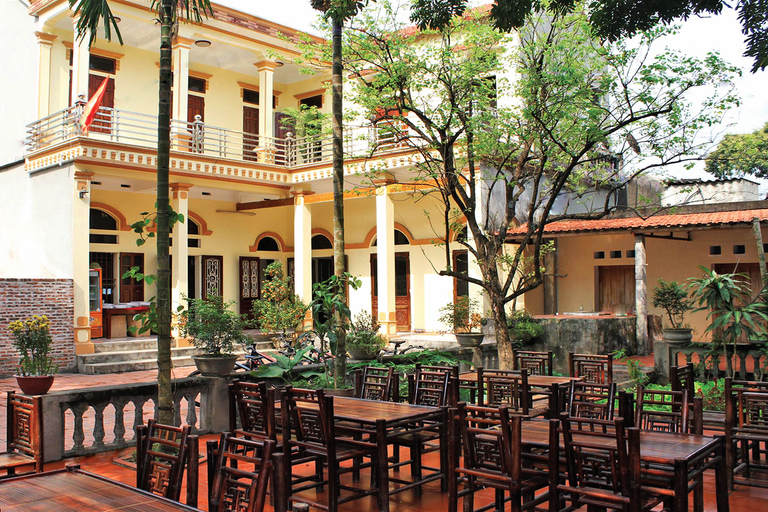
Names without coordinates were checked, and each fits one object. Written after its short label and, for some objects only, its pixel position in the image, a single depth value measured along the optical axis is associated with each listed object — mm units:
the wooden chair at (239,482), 2857
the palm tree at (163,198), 5629
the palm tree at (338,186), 7457
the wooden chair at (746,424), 5082
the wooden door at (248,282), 19047
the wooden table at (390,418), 4398
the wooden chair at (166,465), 3125
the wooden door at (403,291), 17953
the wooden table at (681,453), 3406
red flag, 13312
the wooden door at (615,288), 15883
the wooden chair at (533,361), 7763
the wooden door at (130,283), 16344
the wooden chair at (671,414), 4711
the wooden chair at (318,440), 4418
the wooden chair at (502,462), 3729
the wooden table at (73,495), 2877
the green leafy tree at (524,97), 8773
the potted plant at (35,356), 7289
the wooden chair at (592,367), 7086
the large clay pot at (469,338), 12750
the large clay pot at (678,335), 10695
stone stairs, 12984
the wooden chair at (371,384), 6180
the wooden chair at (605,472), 3395
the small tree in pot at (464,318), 12961
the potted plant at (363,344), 9305
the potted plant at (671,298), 11641
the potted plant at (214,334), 7844
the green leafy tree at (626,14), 5211
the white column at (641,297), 13016
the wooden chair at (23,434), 4793
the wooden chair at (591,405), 5078
